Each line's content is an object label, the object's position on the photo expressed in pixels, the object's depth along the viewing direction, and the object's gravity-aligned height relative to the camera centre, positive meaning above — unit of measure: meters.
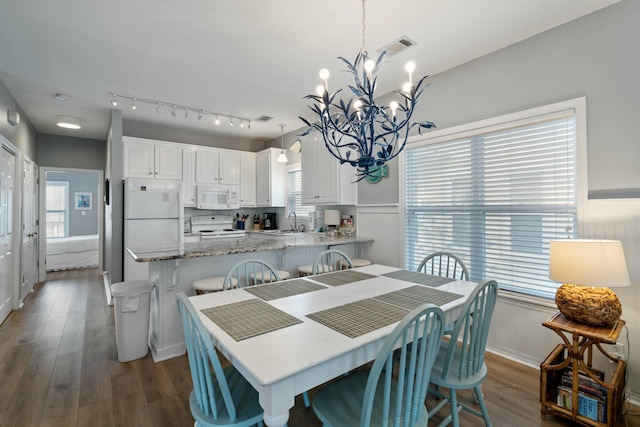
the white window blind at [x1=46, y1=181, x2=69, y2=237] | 8.33 +0.20
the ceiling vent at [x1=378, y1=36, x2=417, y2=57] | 2.55 +1.40
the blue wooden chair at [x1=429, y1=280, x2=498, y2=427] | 1.52 -0.71
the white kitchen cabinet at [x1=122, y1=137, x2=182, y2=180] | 4.55 +0.84
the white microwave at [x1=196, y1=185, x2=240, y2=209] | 5.18 +0.31
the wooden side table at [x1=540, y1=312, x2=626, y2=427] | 1.74 -0.96
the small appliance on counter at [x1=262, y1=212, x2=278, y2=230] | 5.99 -0.14
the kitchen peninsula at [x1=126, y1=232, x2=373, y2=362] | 2.62 -0.49
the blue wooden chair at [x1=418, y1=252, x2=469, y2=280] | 3.19 -0.56
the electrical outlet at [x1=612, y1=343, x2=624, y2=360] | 2.06 -0.90
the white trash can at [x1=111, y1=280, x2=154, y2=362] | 2.58 -0.85
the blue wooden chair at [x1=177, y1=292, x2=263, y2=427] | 1.19 -0.70
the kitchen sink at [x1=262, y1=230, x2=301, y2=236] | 5.05 -0.28
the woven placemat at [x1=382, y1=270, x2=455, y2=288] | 2.22 -0.48
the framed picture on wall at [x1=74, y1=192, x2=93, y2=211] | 8.55 +0.40
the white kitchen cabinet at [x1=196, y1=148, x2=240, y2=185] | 5.23 +0.83
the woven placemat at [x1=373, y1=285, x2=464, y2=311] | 1.76 -0.49
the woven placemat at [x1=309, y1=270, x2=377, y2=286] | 2.27 -0.48
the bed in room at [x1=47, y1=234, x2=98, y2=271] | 6.43 -0.78
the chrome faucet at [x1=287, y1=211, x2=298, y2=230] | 5.44 -0.11
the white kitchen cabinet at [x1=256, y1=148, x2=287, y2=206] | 5.48 +0.62
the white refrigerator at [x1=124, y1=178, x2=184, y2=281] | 3.87 -0.01
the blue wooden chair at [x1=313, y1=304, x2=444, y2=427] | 1.09 -0.71
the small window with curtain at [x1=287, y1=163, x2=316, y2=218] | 5.39 +0.40
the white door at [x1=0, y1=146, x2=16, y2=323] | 3.38 -0.16
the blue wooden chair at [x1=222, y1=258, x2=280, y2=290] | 2.90 -0.57
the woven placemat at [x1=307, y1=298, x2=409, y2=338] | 1.39 -0.50
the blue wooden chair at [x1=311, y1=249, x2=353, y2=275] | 2.68 -0.49
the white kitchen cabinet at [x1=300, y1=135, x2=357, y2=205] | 4.04 +0.49
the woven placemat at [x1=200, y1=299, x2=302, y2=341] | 1.38 -0.50
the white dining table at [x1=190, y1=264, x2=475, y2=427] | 1.04 -0.51
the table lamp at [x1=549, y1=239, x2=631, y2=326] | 1.75 -0.35
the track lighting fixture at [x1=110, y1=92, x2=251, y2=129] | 3.78 +1.42
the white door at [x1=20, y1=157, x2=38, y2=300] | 4.30 -0.24
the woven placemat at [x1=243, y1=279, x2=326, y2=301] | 1.95 -0.49
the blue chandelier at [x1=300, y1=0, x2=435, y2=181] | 1.77 +0.60
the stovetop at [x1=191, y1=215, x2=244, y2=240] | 5.11 -0.21
